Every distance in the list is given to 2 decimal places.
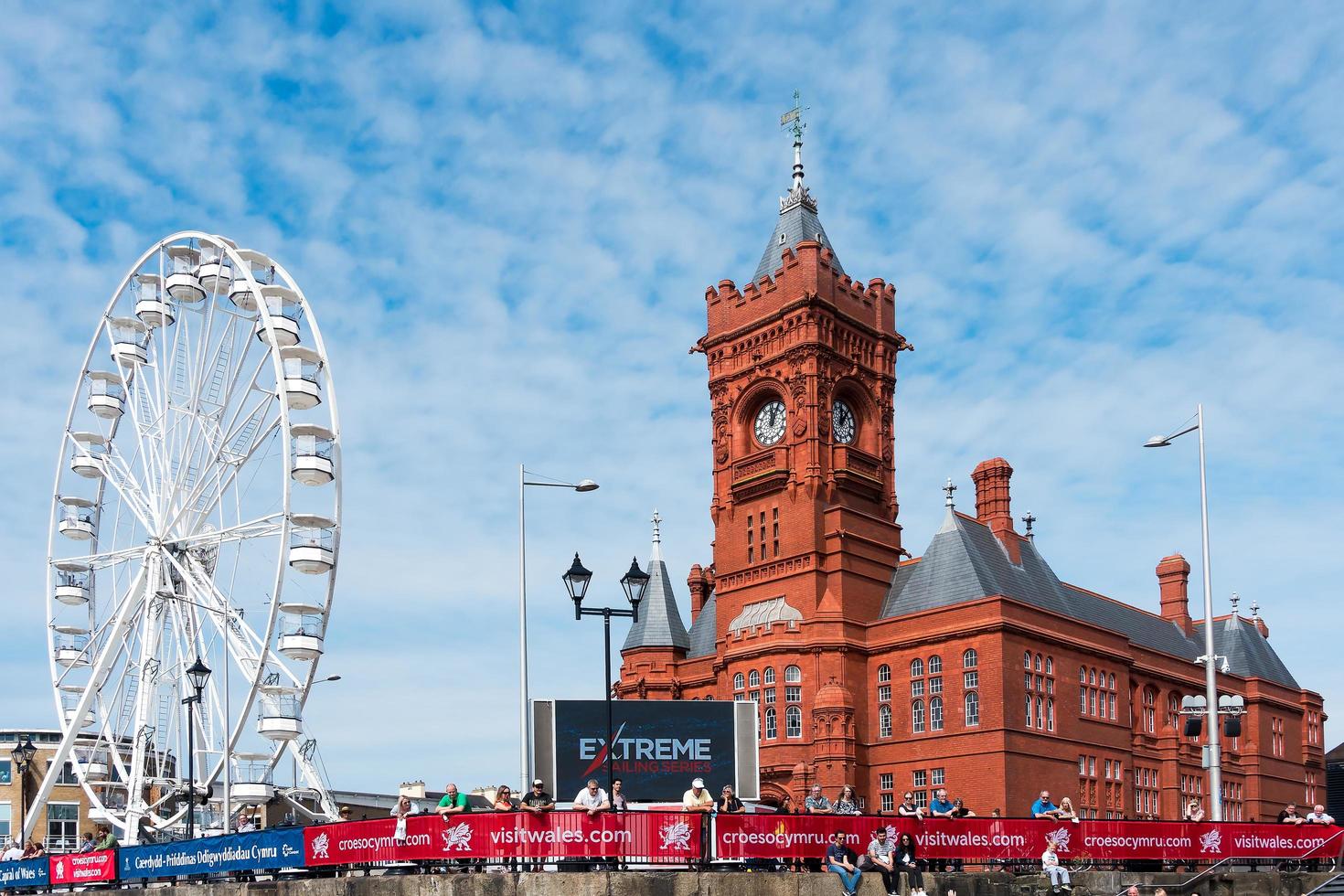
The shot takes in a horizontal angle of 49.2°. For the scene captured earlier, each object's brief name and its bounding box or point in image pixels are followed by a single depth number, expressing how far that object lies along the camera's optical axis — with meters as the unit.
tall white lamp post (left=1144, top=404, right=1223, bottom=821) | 32.56
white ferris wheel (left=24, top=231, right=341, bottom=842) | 43.69
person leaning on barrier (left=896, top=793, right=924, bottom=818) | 28.28
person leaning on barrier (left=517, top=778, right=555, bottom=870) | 24.28
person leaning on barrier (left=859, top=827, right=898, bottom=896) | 25.56
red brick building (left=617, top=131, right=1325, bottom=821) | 58.41
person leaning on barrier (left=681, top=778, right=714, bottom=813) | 25.72
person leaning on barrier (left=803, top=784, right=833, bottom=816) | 29.50
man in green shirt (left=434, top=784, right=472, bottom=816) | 26.74
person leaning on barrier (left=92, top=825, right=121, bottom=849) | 35.19
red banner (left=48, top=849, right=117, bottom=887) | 33.22
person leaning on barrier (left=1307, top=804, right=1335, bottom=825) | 32.81
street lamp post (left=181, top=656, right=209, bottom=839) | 39.78
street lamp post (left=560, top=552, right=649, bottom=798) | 26.22
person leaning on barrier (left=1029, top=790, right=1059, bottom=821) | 29.91
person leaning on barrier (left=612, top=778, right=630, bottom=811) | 26.34
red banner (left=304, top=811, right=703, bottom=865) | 24.09
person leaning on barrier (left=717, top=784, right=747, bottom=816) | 27.58
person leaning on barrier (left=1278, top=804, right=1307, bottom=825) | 32.44
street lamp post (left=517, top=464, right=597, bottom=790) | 34.09
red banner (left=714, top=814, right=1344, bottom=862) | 25.56
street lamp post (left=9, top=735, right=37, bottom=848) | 59.22
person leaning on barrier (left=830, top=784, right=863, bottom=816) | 29.31
